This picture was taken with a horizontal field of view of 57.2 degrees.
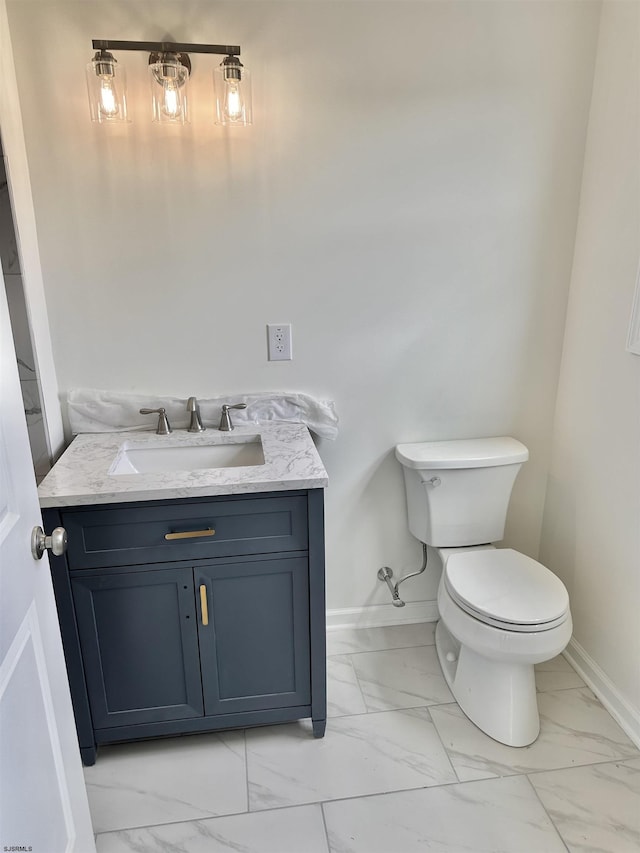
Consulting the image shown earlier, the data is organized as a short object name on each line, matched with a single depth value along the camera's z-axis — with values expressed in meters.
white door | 0.98
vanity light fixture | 1.57
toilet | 1.69
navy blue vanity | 1.54
